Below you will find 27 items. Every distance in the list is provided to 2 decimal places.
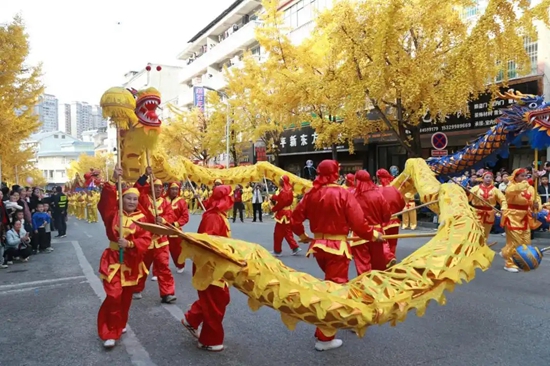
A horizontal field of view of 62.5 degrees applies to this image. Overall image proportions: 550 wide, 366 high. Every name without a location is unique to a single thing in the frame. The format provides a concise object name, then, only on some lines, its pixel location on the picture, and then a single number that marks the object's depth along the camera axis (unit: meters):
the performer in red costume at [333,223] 4.43
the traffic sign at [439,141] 12.13
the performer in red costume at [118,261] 4.41
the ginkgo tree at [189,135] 30.92
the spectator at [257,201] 18.19
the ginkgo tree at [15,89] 15.07
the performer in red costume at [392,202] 6.18
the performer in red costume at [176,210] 7.55
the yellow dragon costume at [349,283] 3.03
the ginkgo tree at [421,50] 11.95
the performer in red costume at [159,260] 6.07
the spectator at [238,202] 18.23
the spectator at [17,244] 9.45
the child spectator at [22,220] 9.73
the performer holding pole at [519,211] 7.30
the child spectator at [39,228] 11.10
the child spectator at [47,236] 11.43
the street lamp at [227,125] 25.44
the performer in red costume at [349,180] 8.35
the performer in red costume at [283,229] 8.63
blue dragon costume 8.33
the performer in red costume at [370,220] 5.61
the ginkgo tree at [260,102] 18.91
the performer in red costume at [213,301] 4.14
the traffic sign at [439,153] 11.91
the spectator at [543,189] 11.44
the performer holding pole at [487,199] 8.40
